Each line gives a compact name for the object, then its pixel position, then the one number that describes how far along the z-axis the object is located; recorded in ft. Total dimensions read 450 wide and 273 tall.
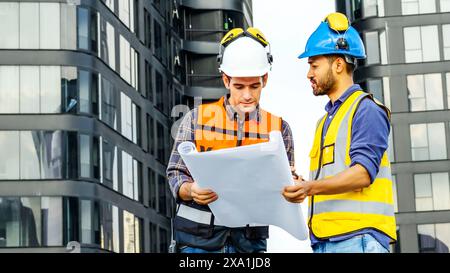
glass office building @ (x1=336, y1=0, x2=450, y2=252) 247.91
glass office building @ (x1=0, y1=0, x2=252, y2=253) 191.83
